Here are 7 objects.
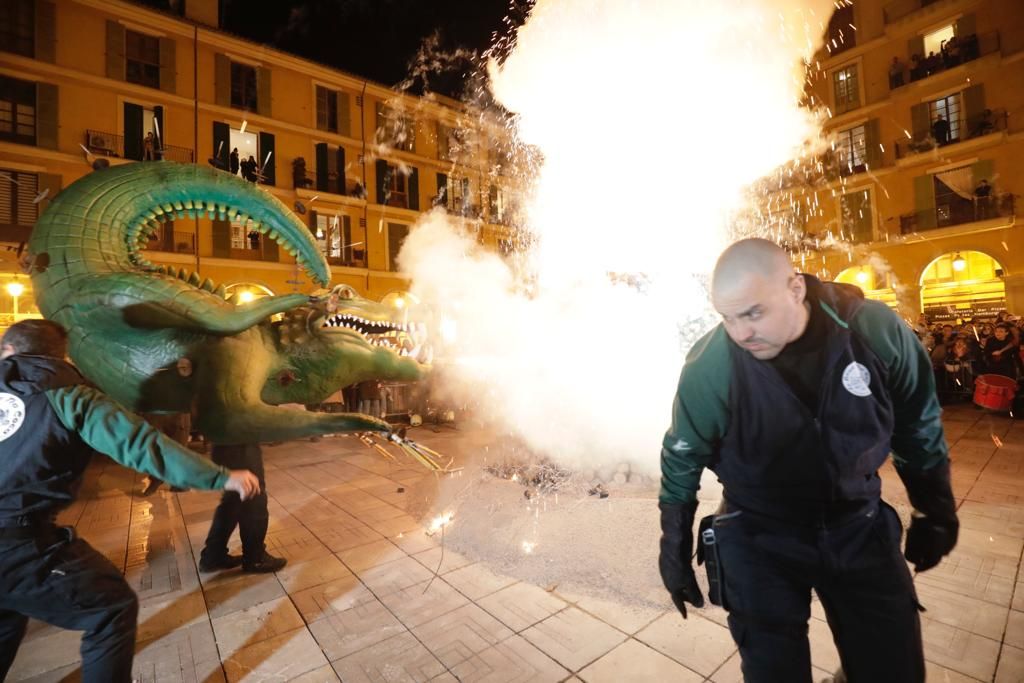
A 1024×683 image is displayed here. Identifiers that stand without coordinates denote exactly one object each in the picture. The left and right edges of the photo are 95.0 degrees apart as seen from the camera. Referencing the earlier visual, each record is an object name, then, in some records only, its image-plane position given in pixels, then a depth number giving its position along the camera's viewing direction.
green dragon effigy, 2.80
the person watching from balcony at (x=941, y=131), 18.39
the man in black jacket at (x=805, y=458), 1.71
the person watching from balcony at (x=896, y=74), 19.59
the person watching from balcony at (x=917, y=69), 19.05
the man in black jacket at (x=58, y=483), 2.04
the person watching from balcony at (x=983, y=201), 16.94
